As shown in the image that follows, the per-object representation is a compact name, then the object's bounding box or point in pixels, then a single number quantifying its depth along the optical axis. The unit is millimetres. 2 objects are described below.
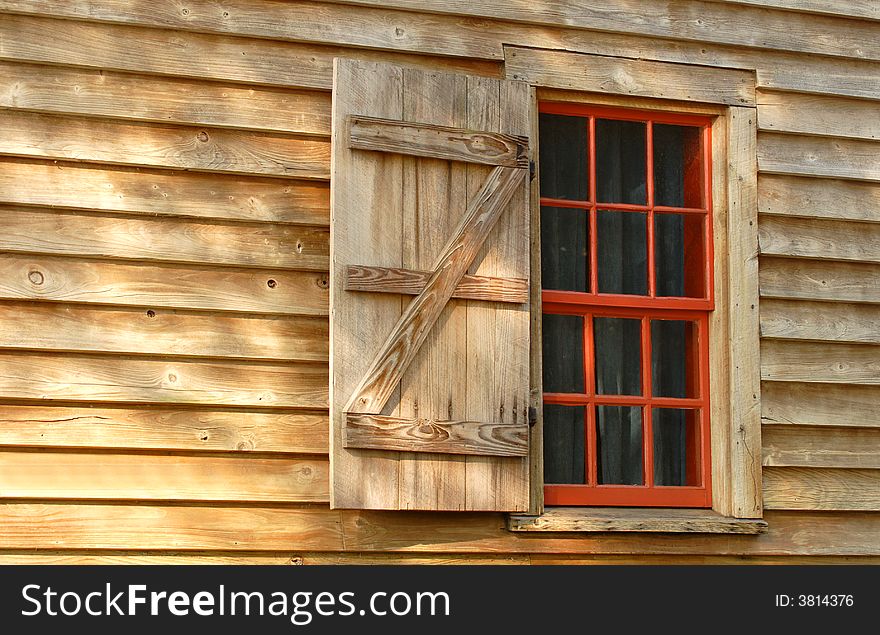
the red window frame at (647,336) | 9969
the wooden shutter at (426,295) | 8898
